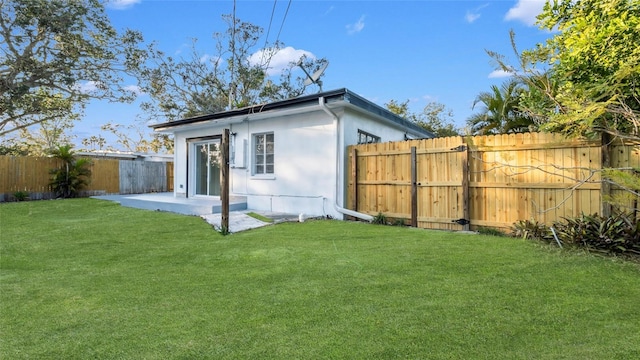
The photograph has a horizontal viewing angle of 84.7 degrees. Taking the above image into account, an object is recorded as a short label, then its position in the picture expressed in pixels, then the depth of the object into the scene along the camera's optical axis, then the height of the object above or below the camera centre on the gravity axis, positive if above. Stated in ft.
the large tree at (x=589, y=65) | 11.98 +4.39
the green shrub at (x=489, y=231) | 21.43 -3.22
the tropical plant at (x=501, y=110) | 34.63 +7.35
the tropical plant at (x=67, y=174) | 49.78 +1.15
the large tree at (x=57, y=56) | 51.98 +20.83
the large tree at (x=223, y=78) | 75.41 +22.72
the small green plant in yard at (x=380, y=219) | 26.32 -2.98
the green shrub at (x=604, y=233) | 15.38 -2.51
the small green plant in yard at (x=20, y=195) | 46.60 -1.70
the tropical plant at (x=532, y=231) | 18.52 -2.85
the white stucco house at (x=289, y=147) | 28.89 +3.24
